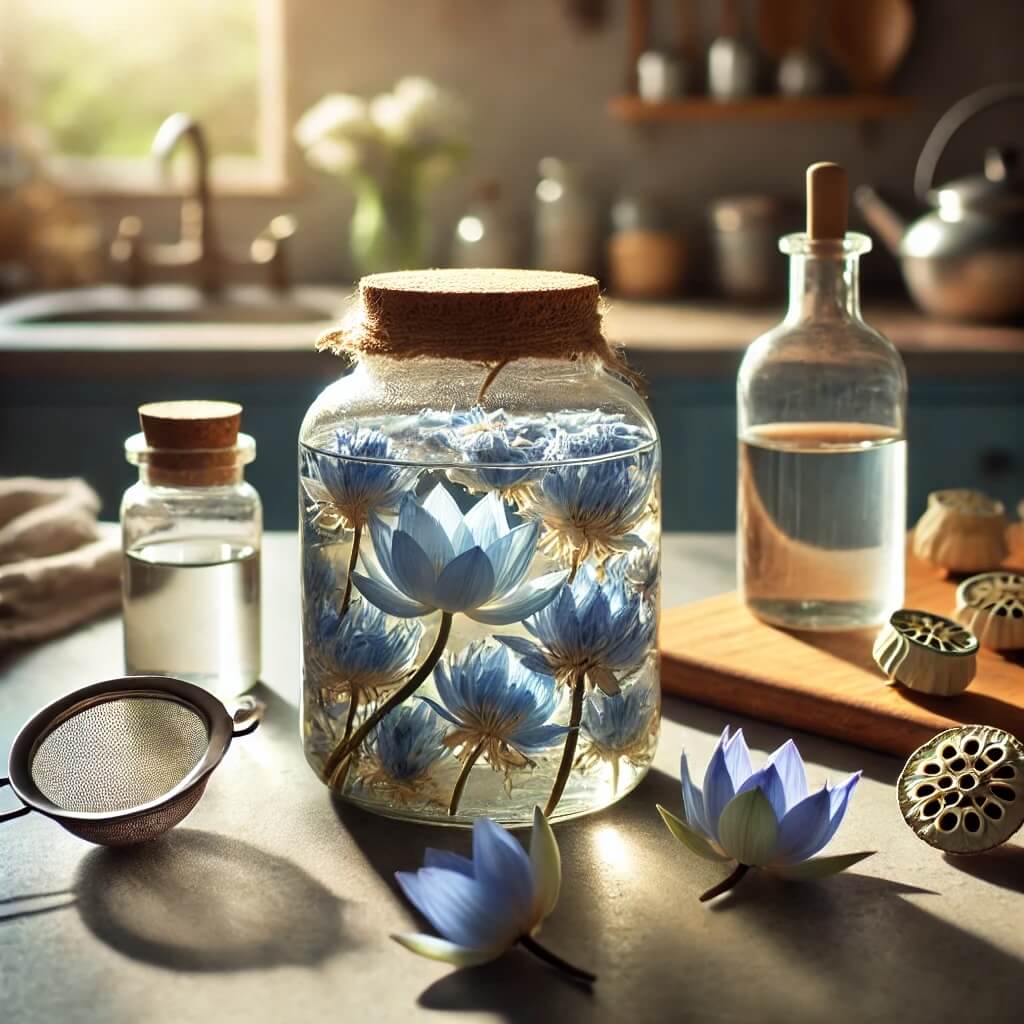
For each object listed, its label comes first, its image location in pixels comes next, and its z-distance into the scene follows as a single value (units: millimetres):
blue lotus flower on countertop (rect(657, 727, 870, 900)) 688
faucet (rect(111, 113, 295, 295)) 3072
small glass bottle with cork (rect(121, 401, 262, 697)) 938
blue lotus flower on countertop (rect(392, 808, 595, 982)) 616
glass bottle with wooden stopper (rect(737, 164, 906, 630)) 1094
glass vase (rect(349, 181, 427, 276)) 3012
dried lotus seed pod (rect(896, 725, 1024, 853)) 734
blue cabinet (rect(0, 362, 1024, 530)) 2465
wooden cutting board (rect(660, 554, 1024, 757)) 886
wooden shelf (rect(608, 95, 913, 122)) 3057
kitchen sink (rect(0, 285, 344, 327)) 2980
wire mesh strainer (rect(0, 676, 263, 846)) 734
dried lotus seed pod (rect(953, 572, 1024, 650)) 988
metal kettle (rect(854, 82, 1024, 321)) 2582
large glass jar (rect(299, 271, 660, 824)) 732
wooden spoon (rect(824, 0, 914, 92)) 3088
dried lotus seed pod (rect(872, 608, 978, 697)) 899
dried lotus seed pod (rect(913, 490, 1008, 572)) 1189
